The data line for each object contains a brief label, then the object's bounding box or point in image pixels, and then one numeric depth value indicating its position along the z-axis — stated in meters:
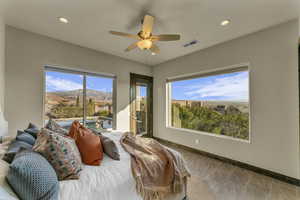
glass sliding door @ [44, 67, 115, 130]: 2.84
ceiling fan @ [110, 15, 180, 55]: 1.92
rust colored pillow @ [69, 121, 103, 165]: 1.42
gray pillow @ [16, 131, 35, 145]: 1.26
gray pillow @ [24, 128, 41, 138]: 1.46
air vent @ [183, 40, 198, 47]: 2.80
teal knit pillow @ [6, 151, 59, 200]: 0.74
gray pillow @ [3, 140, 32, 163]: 0.99
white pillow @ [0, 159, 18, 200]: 0.65
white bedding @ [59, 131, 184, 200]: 0.95
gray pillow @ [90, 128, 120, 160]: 1.53
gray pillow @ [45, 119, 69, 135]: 1.58
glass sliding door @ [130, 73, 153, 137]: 4.14
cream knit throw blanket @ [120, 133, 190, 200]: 1.24
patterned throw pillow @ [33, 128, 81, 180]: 1.05
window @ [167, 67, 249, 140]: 2.69
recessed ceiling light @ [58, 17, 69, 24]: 2.06
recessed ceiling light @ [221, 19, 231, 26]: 2.09
